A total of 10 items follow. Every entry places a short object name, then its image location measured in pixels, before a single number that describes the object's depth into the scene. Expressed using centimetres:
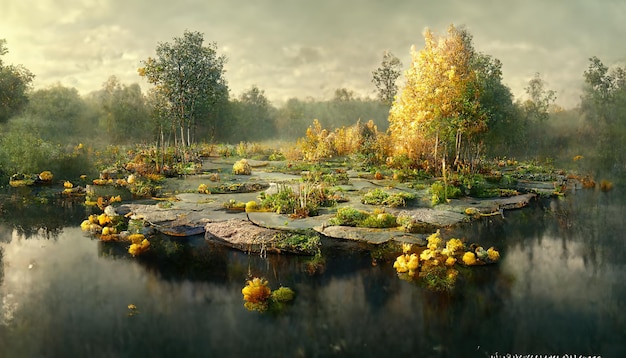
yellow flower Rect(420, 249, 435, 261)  791
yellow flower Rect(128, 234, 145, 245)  928
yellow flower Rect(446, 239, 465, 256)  822
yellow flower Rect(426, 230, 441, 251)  823
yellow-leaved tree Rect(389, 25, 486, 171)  1534
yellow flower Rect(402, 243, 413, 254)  830
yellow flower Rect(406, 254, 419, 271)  768
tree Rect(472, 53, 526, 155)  1923
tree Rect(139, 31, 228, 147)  2212
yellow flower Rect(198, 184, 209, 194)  1520
